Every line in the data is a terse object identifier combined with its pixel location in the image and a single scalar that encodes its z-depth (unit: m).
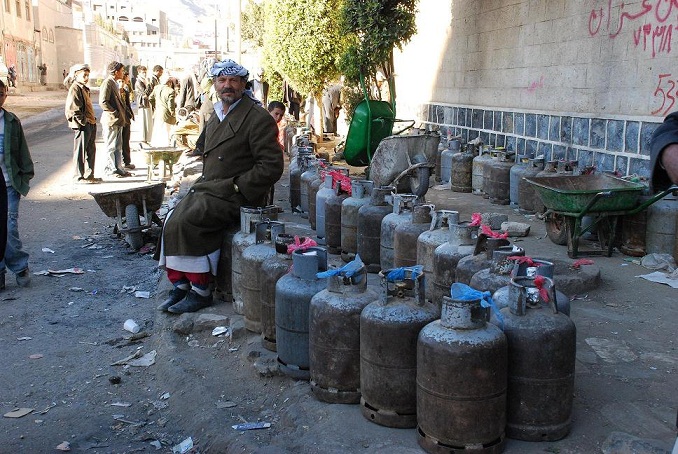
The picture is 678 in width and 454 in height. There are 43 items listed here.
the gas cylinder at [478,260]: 4.18
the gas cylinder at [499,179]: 9.68
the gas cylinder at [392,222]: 5.68
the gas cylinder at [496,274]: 3.92
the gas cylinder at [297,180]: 9.23
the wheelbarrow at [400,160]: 9.09
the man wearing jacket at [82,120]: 12.52
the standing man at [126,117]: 14.25
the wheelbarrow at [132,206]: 8.34
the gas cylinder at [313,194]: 8.05
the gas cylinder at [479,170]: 10.34
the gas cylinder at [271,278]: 4.59
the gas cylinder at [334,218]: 6.87
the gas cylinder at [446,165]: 11.54
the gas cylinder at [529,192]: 8.97
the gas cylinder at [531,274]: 3.57
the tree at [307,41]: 16.06
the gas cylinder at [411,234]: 5.29
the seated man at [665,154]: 2.37
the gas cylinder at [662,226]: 6.57
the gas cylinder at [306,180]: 8.52
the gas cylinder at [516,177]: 9.26
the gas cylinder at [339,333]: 3.78
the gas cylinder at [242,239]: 5.34
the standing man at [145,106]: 17.55
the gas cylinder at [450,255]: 4.50
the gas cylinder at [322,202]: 7.13
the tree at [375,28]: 13.04
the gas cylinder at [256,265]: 4.97
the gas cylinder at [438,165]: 11.95
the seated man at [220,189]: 5.60
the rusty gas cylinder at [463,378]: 3.16
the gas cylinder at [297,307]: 4.17
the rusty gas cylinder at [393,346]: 3.47
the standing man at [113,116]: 13.46
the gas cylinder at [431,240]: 4.81
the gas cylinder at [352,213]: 6.46
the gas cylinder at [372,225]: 6.02
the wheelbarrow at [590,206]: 6.50
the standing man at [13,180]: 6.93
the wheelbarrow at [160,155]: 12.40
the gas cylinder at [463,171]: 10.80
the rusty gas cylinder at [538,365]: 3.32
